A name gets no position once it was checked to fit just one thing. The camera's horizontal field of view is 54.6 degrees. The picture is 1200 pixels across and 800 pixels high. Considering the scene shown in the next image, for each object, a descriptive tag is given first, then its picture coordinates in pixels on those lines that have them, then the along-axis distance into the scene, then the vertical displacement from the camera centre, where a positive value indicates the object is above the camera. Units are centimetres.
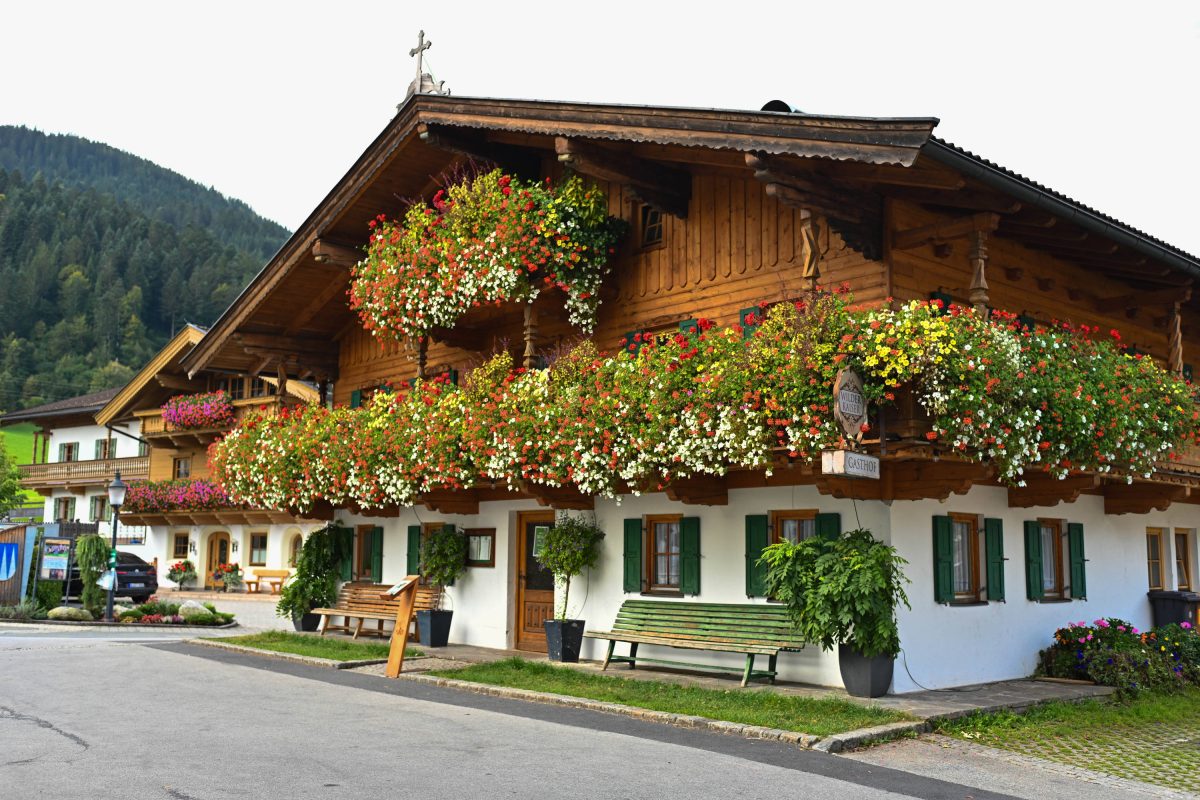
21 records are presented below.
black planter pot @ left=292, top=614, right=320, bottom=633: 2179 -138
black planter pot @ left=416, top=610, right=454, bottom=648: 1858 -122
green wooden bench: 1357 -95
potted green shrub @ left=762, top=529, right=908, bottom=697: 1228 -45
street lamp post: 2439 +94
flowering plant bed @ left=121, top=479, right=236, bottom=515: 3716 +167
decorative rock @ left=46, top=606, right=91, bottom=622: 2480 -143
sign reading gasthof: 1097 +86
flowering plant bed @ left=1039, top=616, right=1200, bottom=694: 1407 -124
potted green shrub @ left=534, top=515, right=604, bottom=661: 1630 -11
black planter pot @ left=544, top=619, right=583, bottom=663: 1625 -120
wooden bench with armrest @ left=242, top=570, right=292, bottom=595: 3569 -95
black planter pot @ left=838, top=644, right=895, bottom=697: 1262 -128
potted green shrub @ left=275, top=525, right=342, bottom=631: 2158 -59
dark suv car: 3155 -86
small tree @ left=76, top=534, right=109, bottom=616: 2553 -39
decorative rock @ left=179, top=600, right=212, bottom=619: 2559 -140
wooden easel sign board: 1496 -96
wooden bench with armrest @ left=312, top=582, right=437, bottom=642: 1941 -97
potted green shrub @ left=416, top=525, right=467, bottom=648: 1864 -31
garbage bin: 1723 -72
